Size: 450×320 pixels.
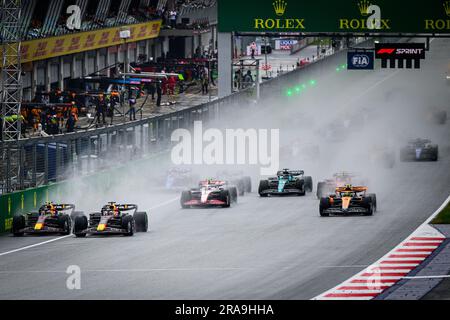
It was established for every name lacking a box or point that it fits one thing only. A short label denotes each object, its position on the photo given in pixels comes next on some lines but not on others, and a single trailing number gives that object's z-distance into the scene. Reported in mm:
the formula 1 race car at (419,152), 57812
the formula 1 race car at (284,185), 46219
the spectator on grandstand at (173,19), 100438
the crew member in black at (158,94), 77438
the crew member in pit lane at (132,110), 67638
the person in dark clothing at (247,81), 86750
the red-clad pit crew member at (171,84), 86438
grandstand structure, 41875
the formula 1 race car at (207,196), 42969
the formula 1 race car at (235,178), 46938
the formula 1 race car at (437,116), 74250
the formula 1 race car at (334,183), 43438
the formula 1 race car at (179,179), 49062
